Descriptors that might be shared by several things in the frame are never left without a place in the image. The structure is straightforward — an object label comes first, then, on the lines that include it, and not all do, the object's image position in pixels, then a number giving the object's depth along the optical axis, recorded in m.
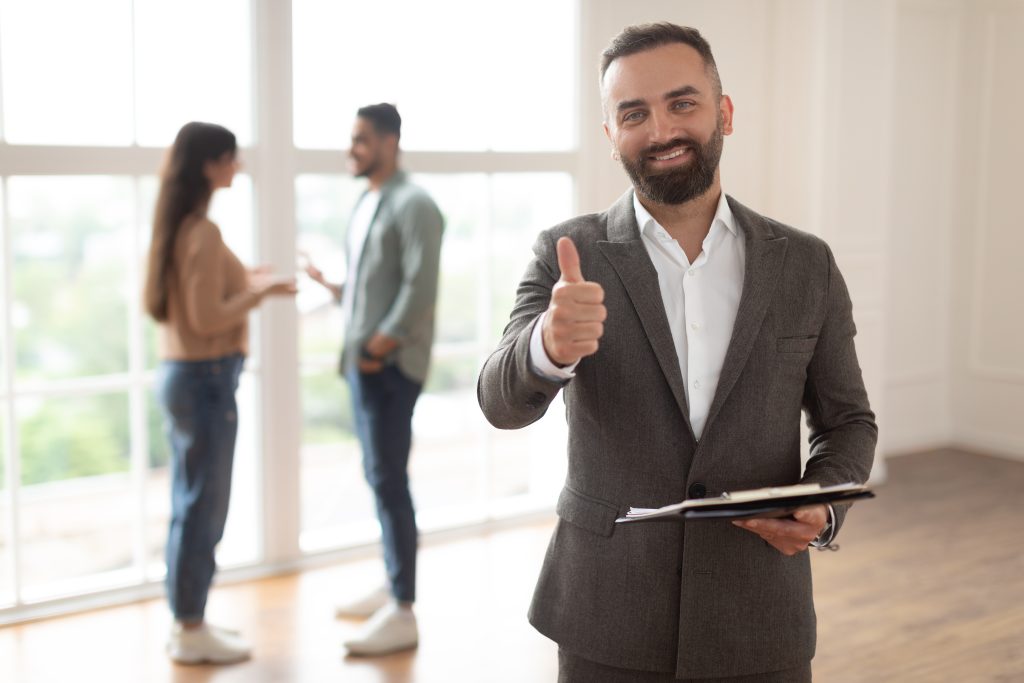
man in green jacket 3.63
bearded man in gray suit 1.73
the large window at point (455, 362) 4.88
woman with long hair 3.43
